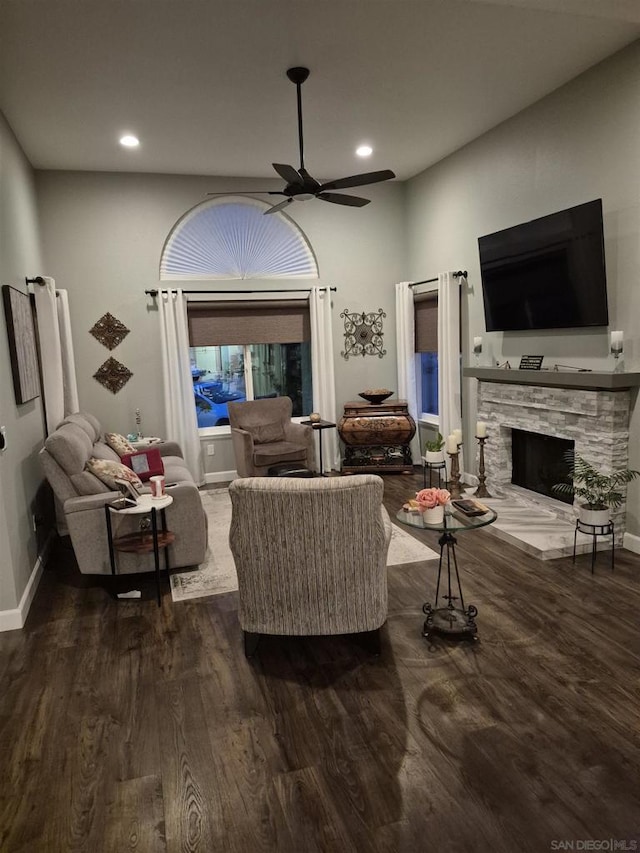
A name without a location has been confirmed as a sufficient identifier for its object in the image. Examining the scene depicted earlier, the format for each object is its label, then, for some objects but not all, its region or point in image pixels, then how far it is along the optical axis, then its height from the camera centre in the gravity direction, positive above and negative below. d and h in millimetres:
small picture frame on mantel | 4820 -88
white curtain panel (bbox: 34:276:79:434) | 4938 +186
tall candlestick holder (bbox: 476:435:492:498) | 5383 -1216
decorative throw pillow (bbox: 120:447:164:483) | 4848 -769
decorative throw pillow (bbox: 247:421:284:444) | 6395 -751
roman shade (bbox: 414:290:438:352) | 6488 +404
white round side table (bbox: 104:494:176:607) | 3564 -1059
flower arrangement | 2896 -709
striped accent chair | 2574 -873
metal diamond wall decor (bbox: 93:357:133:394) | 6215 -31
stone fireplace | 4094 -548
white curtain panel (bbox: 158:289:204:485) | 6223 -117
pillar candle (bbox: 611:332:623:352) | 3930 +42
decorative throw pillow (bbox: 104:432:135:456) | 5184 -649
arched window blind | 6445 +1374
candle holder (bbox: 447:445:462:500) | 5273 -1142
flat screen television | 4152 +620
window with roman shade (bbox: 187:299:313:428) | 6566 +147
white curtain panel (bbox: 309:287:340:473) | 6730 -46
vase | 2916 -793
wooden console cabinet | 6535 -861
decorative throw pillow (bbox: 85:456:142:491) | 3965 -679
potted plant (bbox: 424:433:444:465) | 4741 -776
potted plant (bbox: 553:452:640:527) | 3867 -987
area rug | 3809 -1426
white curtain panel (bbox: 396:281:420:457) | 6789 +144
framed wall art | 3826 +233
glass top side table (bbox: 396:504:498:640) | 2910 -1375
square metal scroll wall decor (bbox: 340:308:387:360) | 7062 +318
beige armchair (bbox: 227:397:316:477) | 5984 -783
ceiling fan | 3893 +1240
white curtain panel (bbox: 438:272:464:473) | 5945 +32
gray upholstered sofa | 3760 -930
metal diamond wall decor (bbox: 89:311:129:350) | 6164 +437
